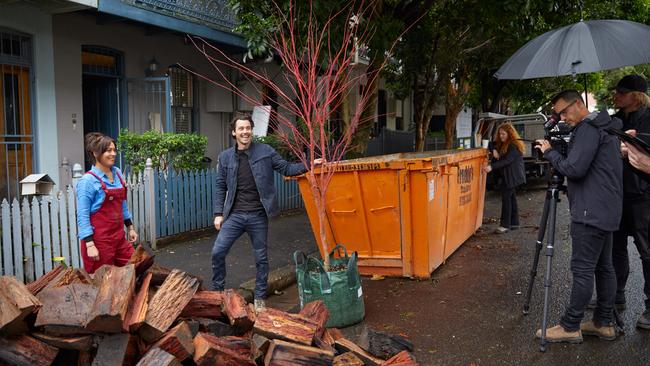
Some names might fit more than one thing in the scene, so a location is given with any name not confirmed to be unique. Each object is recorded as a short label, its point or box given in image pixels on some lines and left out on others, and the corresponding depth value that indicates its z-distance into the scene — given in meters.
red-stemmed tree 4.88
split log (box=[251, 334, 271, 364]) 3.24
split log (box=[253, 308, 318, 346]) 3.38
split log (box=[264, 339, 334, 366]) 3.20
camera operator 4.22
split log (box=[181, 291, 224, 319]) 3.54
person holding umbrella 4.71
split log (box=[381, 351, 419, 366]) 3.49
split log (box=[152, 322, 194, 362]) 3.01
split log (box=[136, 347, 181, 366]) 2.84
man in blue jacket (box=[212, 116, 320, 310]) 5.21
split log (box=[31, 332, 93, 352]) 3.00
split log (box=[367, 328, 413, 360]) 3.72
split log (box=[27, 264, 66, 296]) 3.48
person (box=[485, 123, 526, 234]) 9.09
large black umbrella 4.40
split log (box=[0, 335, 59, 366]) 2.94
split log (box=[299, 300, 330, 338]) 3.90
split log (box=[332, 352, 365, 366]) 3.42
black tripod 4.46
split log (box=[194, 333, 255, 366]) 3.02
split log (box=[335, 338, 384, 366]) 3.54
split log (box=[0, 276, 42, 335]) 2.95
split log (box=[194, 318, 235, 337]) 3.49
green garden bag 4.94
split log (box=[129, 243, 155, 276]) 3.56
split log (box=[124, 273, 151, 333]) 3.04
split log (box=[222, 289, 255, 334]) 3.48
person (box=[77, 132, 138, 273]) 4.41
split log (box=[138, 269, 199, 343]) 3.10
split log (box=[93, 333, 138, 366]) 2.92
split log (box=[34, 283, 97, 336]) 2.98
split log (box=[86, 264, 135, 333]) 2.90
